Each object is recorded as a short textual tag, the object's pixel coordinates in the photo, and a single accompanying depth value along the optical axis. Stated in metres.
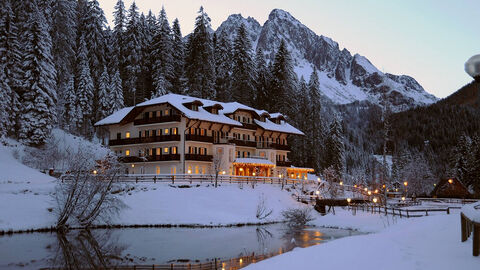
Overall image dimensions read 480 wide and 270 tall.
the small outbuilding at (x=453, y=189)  72.62
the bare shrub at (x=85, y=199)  38.59
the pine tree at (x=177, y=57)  92.34
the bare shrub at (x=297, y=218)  45.28
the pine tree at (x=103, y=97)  78.69
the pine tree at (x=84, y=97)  76.25
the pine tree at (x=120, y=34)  88.09
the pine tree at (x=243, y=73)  90.00
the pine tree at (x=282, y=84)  90.50
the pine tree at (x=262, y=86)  95.81
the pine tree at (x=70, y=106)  74.69
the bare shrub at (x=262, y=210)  48.34
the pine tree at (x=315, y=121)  89.88
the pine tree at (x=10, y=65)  59.66
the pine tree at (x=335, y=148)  88.50
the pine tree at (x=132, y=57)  86.25
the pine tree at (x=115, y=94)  79.00
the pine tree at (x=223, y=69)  92.25
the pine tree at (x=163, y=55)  86.19
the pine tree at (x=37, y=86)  60.94
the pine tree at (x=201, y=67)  85.56
